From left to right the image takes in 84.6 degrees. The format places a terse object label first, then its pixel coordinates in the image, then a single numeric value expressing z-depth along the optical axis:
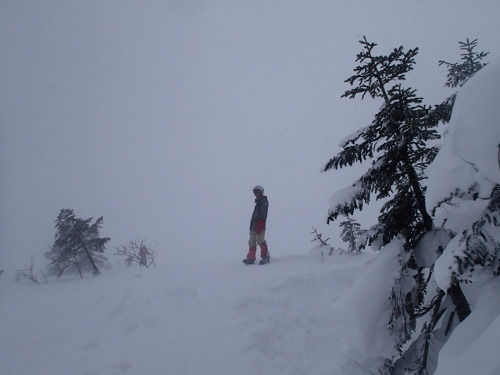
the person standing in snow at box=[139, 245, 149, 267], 19.73
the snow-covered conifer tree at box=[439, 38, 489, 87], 13.37
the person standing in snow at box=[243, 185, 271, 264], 10.90
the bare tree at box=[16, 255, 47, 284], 18.77
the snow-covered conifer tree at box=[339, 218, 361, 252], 15.56
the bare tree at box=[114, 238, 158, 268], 18.15
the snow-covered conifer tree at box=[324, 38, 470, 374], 4.02
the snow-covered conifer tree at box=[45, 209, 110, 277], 19.62
